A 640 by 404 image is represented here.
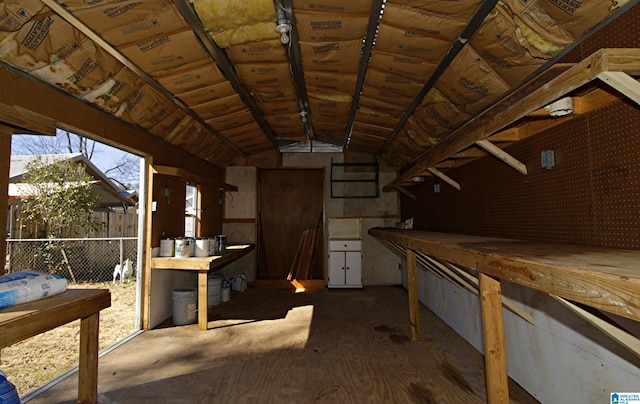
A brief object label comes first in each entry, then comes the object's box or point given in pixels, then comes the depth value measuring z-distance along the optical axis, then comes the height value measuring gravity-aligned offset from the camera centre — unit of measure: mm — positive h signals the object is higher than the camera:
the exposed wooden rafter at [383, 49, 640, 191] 1069 +527
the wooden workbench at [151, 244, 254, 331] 3727 -511
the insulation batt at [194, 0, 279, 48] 2238 +1481
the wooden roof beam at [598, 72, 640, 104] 1112 +474
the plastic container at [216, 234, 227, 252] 4788 -321
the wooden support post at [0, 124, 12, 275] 2195 +322
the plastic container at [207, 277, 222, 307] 4910 -1050
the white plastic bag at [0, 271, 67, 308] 1607 -340
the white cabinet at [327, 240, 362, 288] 5969 -797
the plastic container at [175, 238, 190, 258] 3943 -317
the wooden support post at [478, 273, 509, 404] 1652 -630
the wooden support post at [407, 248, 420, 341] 3387 -798
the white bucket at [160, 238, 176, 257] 4043 -311
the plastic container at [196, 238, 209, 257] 4086 -330
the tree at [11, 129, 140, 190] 11961 +2910
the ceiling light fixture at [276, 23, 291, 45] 2389 +1414
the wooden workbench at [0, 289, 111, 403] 1421 -479
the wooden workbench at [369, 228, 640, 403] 895 -200
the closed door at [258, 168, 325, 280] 6910 +160
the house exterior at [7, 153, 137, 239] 6172 +608
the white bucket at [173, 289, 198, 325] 4098 -1079
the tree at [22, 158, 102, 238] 6234 +517
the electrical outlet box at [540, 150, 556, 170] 2149 +396
